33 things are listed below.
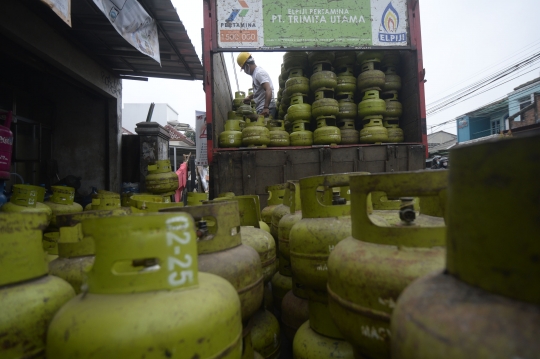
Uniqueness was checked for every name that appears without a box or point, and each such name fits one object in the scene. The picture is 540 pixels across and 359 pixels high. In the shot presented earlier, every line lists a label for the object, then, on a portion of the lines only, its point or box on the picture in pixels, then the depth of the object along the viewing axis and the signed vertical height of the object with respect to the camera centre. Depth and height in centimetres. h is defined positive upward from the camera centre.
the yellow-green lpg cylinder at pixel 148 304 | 92 -36
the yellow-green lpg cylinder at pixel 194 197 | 357 -9
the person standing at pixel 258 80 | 708 +243
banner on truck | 545 +283
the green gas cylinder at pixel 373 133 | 561 +91
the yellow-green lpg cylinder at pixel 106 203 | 296 -10
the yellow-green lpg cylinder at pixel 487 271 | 55 -17
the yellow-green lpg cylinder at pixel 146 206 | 236 -11
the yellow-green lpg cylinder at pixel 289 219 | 260 -26
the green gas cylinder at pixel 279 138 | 554 +86
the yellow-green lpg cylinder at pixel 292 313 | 254 -102
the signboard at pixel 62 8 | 284 +170
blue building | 1685 +416
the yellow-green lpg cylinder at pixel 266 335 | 225 -105
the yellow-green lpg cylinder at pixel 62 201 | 409 -11
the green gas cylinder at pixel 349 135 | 577 +91
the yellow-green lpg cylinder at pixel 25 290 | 105 -35
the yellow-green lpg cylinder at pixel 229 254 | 163 -35
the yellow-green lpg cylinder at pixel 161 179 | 570 +21
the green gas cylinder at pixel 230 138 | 551 +87
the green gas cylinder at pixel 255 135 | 532 +88
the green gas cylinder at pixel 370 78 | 591 +198
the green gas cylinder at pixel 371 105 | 580 +144
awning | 514 +291
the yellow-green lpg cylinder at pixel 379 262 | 115 -29
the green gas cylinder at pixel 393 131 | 586 +98
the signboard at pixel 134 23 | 435 +253
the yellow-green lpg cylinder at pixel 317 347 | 195 -101
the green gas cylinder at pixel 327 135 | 547 +87
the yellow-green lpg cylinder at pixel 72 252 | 156 -31
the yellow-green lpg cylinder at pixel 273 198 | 393 -13
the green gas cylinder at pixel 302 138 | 560 +86
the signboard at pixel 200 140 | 654 +106
